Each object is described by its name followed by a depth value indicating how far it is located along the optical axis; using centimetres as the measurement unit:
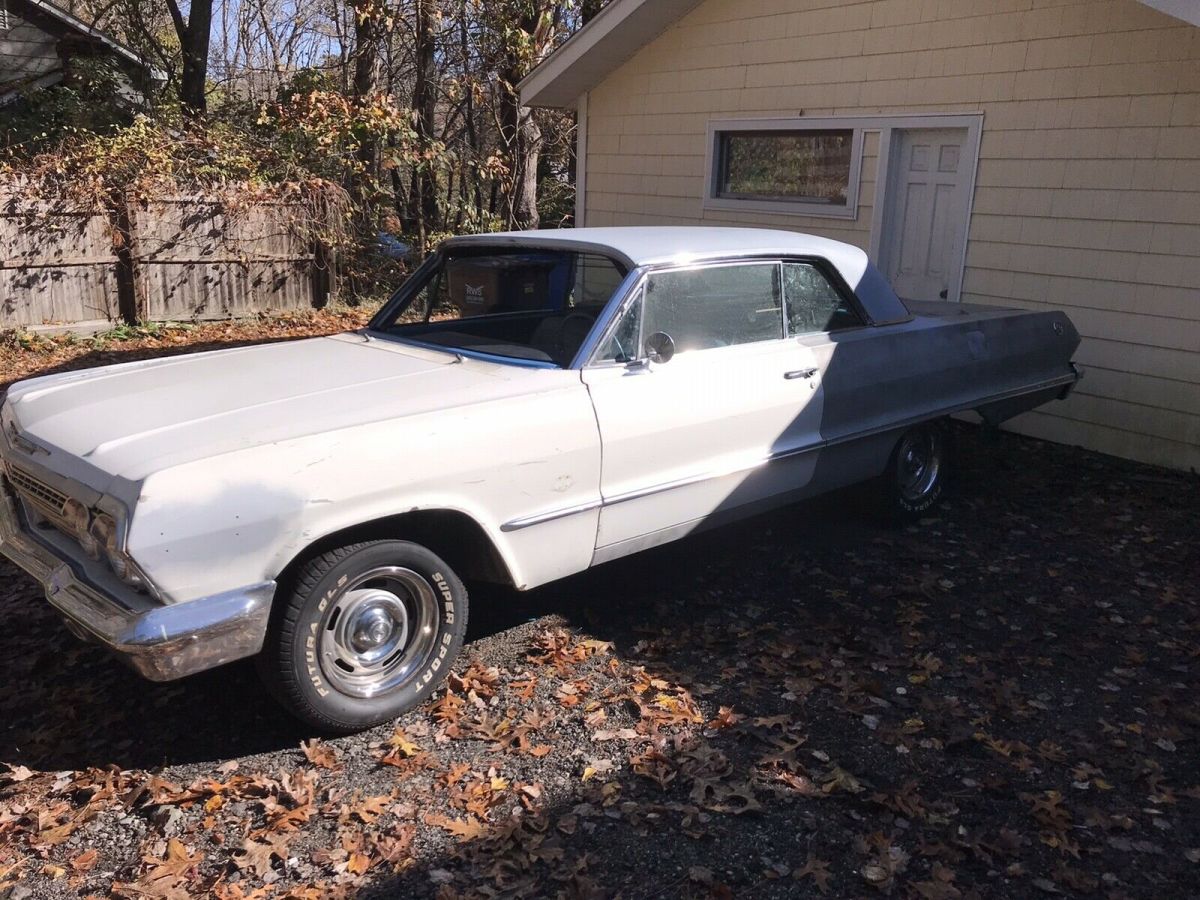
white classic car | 309
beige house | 695
